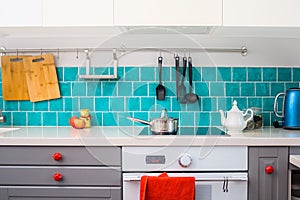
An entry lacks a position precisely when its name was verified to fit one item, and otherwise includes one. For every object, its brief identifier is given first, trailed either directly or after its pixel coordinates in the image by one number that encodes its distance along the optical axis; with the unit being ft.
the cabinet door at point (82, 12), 6.32
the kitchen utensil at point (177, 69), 7.49
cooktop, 6.51
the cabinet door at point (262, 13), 6.28
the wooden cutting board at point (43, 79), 7.70
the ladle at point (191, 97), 7.62
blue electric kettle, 6.76
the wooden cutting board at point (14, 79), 7.72
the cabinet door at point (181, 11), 6.28
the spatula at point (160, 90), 7.60
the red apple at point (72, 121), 7.23
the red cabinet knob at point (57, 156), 5.88
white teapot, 6.53
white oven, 5.87
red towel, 5.58
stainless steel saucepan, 6.40
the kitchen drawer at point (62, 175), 5.89
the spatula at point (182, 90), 7.56
